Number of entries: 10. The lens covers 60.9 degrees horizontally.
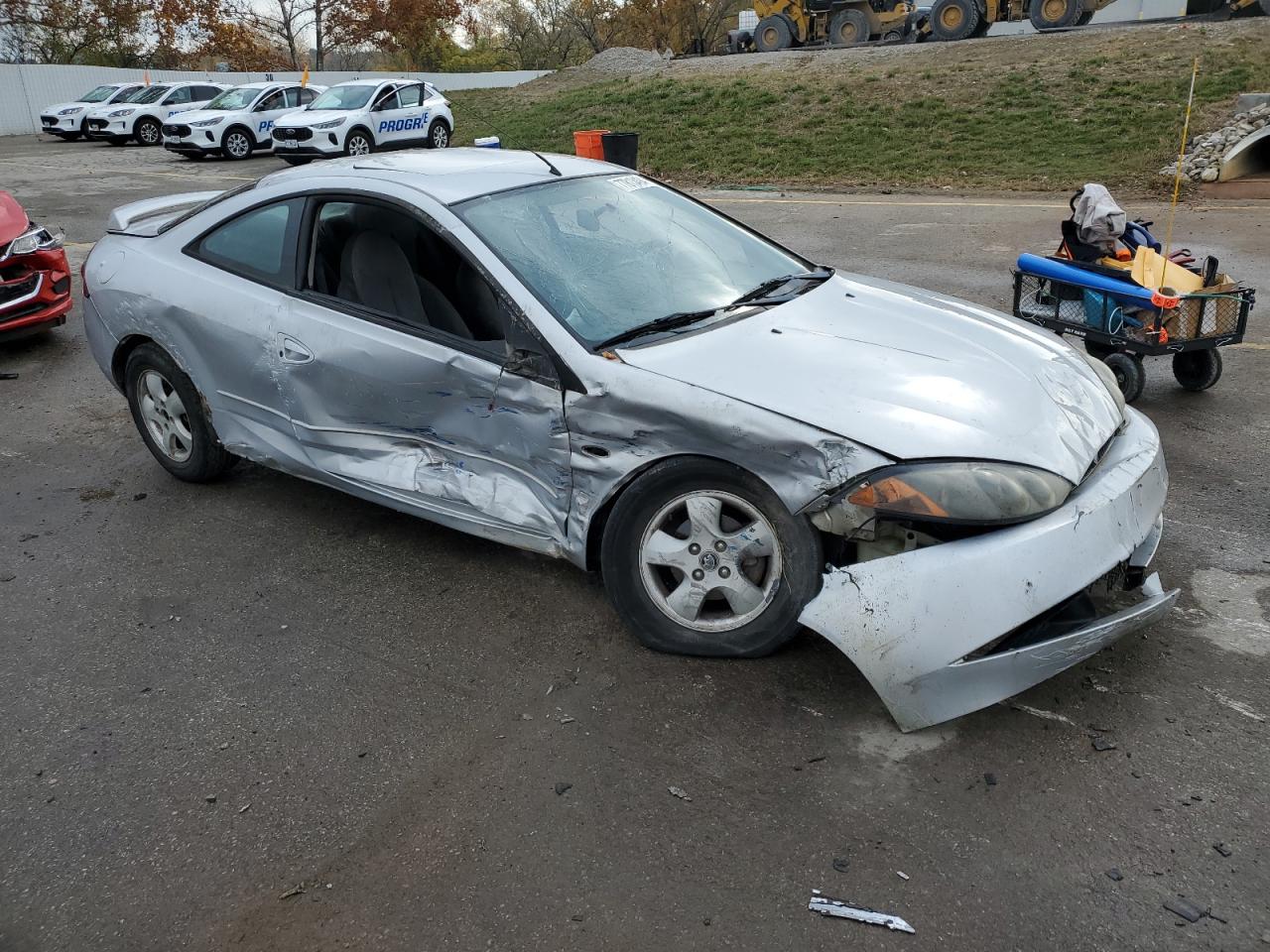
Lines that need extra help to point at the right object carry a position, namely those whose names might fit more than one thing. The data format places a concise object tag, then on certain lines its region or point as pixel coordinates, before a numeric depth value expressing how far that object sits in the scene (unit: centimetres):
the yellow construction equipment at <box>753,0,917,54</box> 2853
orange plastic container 1363
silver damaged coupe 299
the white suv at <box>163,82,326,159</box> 2239
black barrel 1386
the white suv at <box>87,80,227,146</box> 2655
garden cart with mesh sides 571
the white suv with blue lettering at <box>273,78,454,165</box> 2030
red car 747
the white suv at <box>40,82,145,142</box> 2800
